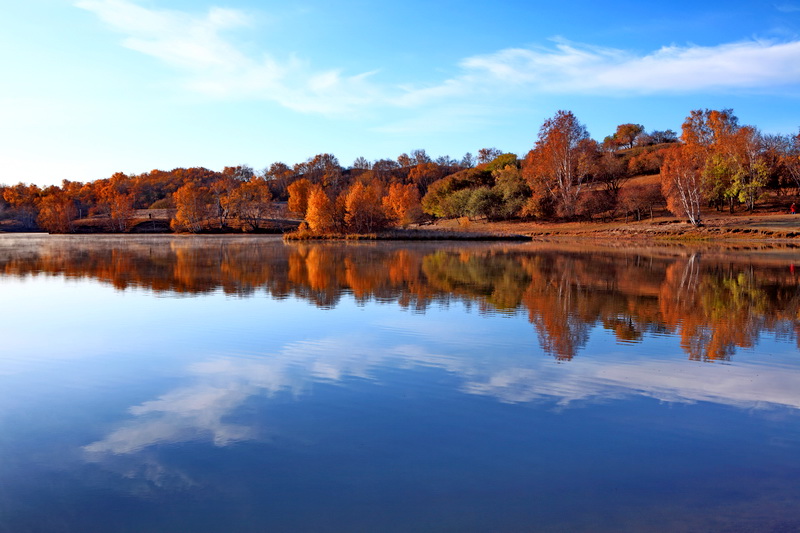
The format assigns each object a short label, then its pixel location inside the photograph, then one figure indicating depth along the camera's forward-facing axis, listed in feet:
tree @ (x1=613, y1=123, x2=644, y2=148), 432.25
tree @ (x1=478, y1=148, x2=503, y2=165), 523.70
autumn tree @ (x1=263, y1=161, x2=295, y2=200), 511.15
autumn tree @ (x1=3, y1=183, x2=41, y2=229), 403.75
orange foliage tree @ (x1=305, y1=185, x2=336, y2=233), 228.63
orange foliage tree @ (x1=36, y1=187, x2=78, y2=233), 346.54
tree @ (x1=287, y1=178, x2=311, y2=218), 368.07
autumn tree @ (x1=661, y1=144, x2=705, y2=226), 189.51
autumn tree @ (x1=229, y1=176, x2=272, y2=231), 330.32
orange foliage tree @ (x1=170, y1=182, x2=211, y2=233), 317.42
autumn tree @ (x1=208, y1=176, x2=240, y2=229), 329.54
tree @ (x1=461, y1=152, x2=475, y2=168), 553.64
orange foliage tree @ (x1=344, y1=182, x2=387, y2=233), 221.05
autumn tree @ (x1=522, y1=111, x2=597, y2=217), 225.97
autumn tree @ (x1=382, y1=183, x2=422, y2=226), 293.84
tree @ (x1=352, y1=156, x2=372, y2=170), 582.35
